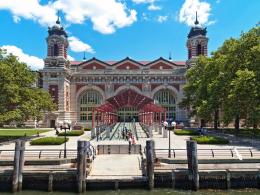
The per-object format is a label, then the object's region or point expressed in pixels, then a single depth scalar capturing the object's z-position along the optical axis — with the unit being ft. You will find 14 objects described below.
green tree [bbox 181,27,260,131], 68.72
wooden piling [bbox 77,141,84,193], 41.60
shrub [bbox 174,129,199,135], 97.92
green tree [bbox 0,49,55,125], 74.66
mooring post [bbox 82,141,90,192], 41.80
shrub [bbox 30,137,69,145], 69.12
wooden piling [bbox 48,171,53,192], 42.62
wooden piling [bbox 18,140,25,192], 42.85
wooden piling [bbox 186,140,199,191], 42.67
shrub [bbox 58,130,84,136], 95.19
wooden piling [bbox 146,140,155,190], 42.40
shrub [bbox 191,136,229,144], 70.02
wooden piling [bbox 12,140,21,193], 42.15
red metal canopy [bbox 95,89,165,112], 95.59
